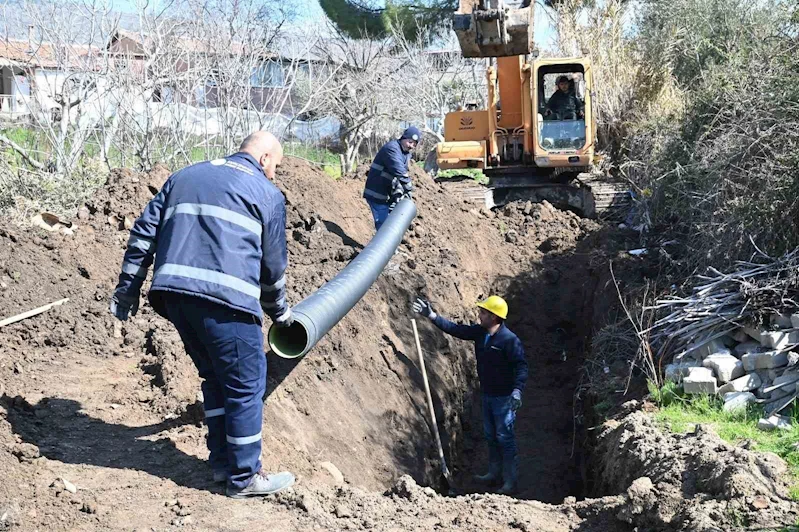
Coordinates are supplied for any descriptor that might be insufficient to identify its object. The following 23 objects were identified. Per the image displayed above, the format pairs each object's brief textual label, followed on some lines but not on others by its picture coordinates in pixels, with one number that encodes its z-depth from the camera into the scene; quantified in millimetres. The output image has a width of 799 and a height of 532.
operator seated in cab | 14070
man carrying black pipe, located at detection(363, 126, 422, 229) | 10680
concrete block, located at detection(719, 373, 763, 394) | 6219
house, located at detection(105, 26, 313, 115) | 12555
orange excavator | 13984
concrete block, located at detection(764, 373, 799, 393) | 5980
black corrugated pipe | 5379
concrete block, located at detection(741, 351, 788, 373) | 6148
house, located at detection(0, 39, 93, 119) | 11289
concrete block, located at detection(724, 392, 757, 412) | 6059
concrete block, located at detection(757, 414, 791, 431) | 5606
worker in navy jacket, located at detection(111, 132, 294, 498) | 4180
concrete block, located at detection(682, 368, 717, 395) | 6285
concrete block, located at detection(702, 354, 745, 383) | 6324
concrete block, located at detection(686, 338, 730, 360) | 6668
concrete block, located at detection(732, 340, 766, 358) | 6475
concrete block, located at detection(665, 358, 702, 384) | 6605
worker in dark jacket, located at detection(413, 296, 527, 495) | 7215
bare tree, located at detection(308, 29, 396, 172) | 26203
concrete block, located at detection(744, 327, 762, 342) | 6441
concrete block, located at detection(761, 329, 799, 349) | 6180
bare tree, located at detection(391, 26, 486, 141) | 29109
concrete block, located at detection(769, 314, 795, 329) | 6298
